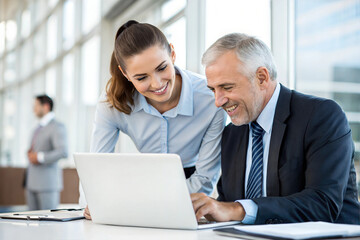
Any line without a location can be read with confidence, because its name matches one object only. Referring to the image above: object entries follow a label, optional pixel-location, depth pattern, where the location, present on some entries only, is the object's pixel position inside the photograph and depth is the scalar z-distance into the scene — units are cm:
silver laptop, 170
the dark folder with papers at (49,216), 194
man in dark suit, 185
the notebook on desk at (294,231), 156
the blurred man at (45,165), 461
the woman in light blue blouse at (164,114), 217
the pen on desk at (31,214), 200
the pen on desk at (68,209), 215
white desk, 166
